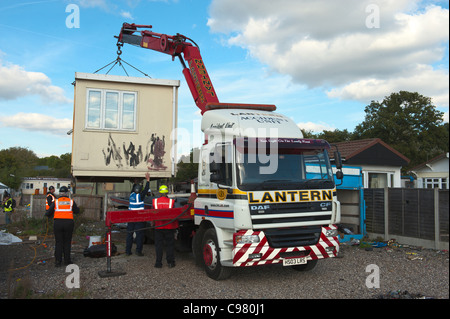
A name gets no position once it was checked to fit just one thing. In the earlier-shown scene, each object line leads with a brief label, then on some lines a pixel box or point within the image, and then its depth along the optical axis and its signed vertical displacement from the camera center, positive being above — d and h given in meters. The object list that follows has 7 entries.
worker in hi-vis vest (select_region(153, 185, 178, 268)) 7.98 -1.24
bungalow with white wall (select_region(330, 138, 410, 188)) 15.63 +0.87
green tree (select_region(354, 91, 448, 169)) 41.66 +6.44
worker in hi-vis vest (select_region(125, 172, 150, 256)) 9.40 -0.74
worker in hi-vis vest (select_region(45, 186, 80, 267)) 8.22 -1.12
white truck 6.16 -0.33
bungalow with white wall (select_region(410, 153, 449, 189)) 29.12 +0.67
